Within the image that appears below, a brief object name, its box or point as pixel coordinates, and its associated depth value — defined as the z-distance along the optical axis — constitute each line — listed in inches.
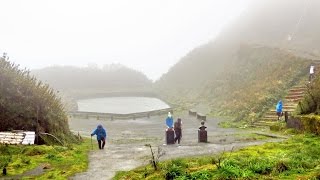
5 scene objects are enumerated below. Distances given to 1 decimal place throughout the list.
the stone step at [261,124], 1274.4
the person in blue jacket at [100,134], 892.0
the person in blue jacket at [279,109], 1219.7
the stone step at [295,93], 1455.8
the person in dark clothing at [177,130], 968.9
